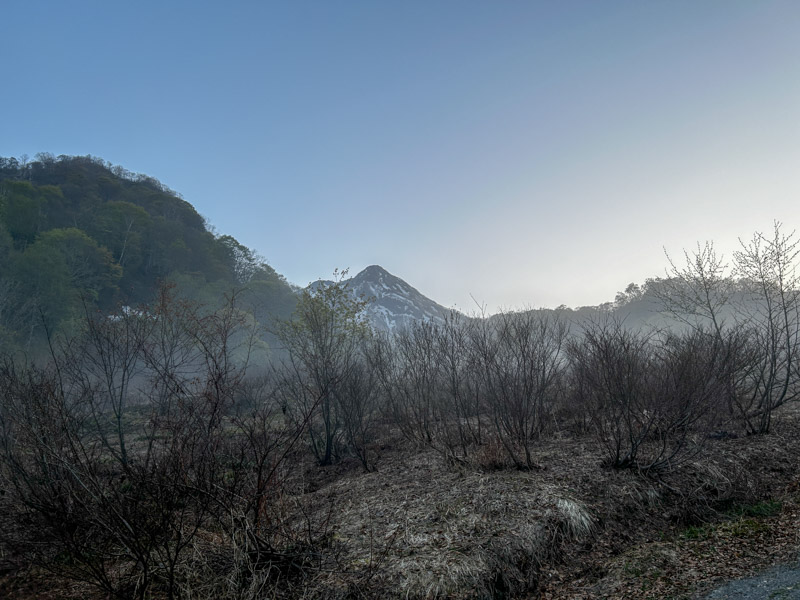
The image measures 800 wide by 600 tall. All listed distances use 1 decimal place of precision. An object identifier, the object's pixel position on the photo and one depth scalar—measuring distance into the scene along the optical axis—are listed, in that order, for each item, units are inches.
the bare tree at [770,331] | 339.6
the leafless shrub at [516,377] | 291.0
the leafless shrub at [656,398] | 251.9
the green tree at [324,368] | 378.3
